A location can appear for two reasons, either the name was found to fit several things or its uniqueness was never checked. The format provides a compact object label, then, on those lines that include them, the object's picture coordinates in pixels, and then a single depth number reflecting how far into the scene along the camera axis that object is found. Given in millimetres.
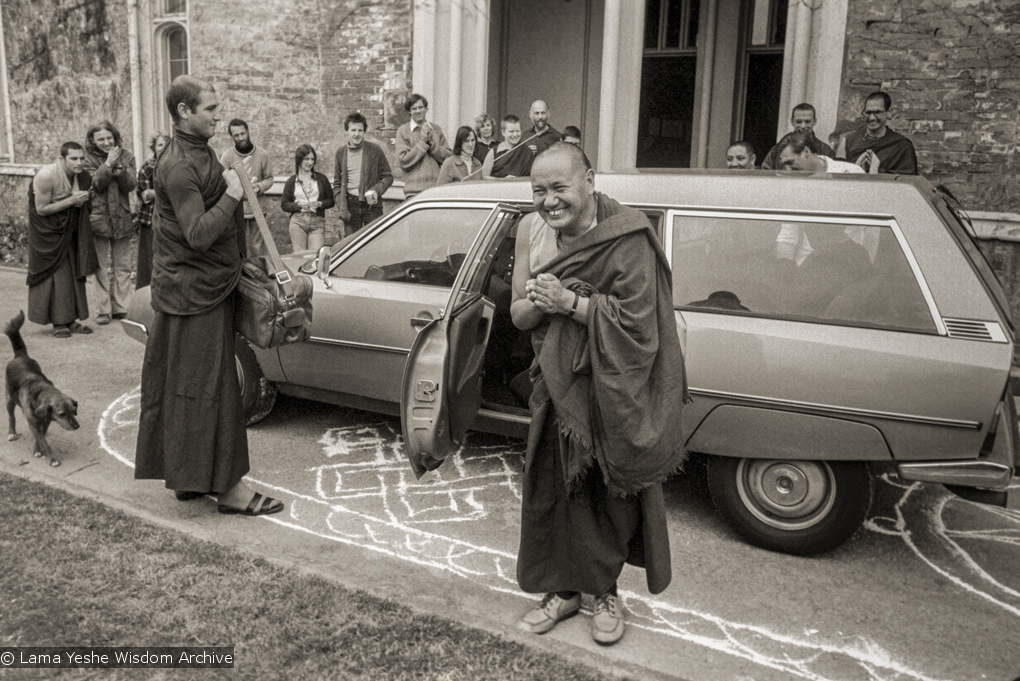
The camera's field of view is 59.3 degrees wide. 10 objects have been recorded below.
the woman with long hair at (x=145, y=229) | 9258
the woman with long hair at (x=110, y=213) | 8984
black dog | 5105
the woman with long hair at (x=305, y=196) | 9406
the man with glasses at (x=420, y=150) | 9430
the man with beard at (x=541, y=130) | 8664
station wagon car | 3963
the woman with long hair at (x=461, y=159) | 9080
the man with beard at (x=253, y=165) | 9516
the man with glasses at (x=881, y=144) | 7652
